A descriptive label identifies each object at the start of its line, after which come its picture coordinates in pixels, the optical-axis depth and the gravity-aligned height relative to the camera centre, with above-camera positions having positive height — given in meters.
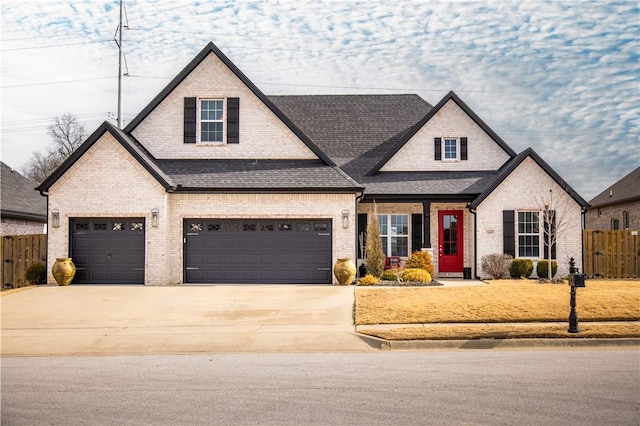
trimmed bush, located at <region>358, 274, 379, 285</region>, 20.72 -1.47
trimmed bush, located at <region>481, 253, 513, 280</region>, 23.05 -1.06
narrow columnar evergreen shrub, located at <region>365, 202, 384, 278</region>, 21.69 -0.64
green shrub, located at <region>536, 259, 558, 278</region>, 22.83 -1.16
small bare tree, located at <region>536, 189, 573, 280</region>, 23.36 +0.85
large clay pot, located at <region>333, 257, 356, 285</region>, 21.05 -1.17
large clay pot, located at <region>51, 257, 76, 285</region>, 20.92 -1.14
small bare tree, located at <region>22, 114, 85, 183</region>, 60.44 +9.43
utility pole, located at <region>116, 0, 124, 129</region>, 40.38 +11.08
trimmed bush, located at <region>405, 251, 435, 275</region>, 22.86 -0.90
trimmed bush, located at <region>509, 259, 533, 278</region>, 22.77 -1.16
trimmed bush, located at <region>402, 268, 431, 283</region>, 20.98 -1.34
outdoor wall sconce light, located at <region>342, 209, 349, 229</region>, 21.91 +0.63
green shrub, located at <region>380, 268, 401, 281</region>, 21.39 -1.33
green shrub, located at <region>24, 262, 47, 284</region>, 22.08 -1.31
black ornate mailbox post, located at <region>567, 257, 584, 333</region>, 12.05 -1.24
